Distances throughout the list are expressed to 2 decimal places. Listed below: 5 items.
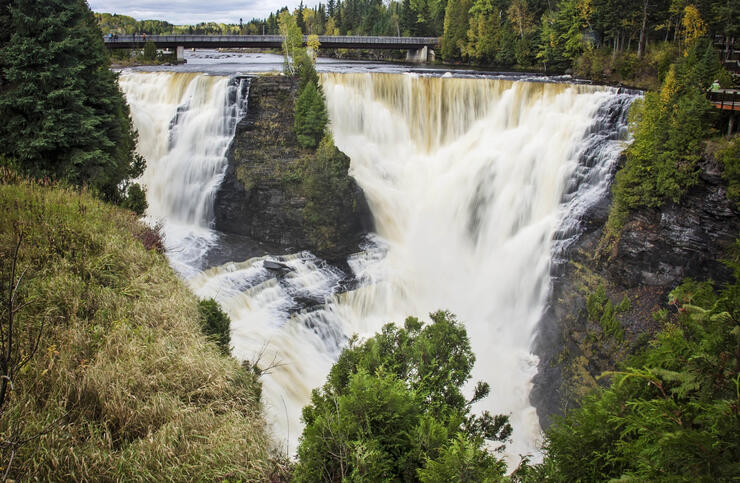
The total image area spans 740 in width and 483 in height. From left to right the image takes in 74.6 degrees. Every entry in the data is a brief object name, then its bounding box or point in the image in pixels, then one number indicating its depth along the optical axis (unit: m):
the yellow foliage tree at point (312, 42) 43.16
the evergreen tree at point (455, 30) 58.34
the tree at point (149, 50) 48.38
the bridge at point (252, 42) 51.47
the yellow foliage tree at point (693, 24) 29.92
